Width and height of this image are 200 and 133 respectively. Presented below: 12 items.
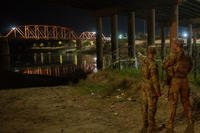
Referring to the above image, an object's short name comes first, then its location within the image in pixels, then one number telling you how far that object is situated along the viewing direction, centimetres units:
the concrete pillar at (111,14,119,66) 1868
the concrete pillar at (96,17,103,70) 1975
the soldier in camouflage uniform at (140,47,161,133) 572
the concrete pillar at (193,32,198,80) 946
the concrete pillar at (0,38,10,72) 3989
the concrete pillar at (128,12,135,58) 1837
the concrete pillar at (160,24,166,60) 2803
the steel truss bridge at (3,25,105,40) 6440
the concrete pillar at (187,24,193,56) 3053
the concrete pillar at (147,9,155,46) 1748
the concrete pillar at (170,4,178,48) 1521
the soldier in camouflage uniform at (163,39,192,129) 568
